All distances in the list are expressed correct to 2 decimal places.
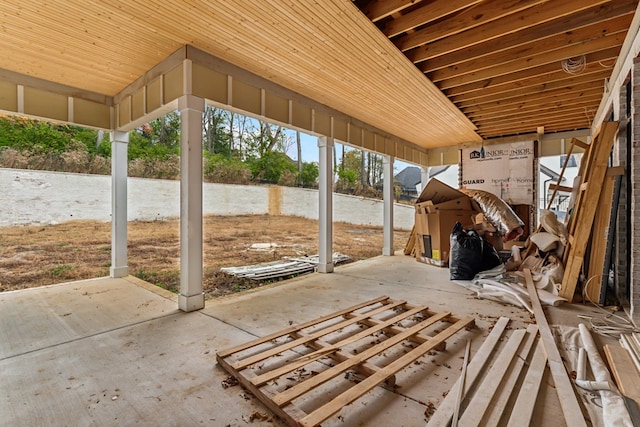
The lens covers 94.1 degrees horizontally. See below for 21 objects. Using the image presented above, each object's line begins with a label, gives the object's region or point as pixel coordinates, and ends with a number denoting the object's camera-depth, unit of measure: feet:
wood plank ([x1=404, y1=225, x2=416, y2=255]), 24.21
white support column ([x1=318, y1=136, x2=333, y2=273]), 17.65
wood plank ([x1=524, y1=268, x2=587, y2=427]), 5.05
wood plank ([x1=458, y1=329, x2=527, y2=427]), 4.98
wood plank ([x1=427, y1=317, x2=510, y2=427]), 4.99
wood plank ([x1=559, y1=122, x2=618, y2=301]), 11.41
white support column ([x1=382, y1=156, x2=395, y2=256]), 23.54
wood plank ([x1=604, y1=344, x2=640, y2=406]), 5.60
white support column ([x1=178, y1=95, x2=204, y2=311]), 10.93
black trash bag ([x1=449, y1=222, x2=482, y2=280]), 14.99
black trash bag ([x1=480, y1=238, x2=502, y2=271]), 15.23
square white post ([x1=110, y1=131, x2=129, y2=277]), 15.69
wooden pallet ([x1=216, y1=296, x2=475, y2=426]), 5.53
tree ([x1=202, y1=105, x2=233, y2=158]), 41.22
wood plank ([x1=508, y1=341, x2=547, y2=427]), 4.97
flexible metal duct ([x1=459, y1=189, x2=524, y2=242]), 18.52
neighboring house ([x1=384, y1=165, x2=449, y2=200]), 60.95
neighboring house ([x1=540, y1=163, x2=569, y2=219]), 35.99
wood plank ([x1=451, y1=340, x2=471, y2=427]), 4.90
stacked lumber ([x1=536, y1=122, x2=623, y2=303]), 11.18
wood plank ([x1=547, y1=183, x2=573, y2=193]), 16.02
